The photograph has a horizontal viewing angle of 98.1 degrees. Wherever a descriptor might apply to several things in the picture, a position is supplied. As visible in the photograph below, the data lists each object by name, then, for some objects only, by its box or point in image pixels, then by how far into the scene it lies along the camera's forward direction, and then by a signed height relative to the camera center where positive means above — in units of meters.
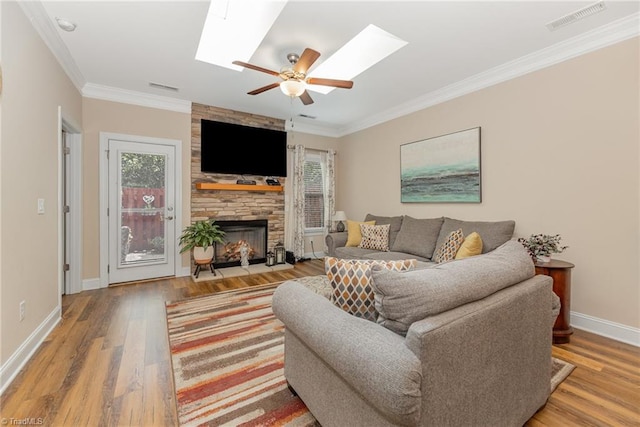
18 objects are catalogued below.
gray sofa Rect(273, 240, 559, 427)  0.96 -0.54
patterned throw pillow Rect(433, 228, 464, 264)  3.20 -0.40
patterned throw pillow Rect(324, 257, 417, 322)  1.37 -0.36
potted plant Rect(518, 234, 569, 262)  2.59 -0.32
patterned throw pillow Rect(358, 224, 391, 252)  4.23 -0.41
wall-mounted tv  4.64 +1.09
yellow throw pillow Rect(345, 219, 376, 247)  4.52 -0.37
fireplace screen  4.88 -0.58
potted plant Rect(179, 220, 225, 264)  4.25 -0.45
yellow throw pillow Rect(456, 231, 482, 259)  2.97 -0.37
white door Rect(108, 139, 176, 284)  4.02 +0.00
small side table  2.45 -0.72
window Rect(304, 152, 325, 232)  5.85 +0.40
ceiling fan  2.47 +1.30
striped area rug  1.58 -1.14
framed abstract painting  3.58 +0.61
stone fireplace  4.59 +0.24
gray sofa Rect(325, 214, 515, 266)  3.10 -0.31
